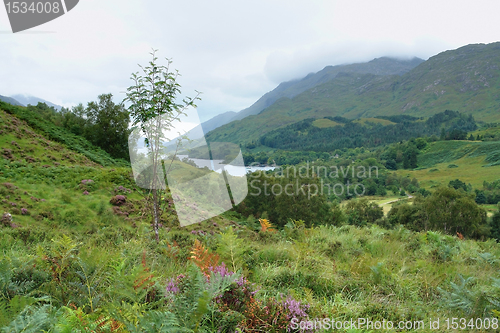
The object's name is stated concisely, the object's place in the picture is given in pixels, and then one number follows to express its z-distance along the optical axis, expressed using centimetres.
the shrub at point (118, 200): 1032
